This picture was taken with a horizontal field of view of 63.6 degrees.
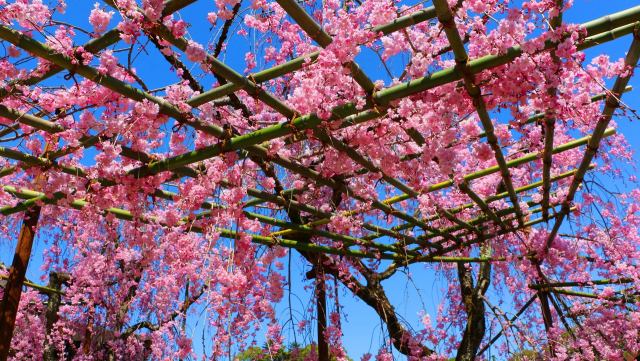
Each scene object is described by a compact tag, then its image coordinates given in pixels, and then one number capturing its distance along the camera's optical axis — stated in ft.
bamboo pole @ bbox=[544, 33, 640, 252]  6.28
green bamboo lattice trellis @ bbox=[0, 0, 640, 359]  6.04
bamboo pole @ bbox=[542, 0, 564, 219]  5.81
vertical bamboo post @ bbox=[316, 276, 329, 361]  13.58
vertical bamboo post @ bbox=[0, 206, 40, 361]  12.61
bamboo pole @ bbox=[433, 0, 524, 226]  5.46
